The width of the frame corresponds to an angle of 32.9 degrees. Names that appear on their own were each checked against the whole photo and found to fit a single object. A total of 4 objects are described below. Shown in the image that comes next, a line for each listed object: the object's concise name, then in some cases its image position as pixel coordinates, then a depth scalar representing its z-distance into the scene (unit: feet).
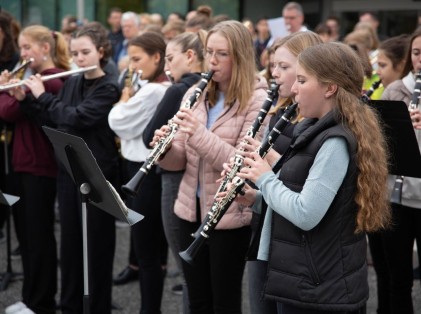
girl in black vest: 9.03
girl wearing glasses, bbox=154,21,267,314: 11.84
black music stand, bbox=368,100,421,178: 11.54
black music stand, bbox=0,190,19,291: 18.12
